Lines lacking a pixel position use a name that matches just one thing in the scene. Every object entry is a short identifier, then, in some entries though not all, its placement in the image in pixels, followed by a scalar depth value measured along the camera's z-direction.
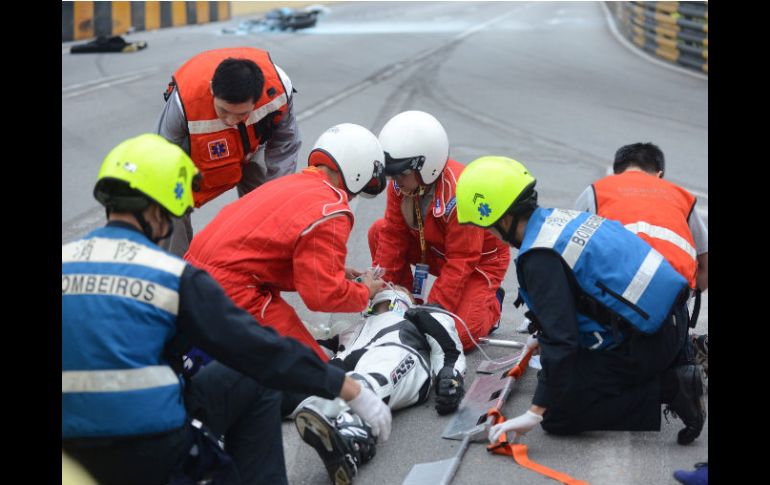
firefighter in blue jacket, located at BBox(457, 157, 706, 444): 4.13
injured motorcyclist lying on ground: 3.95
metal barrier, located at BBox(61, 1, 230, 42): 23.19
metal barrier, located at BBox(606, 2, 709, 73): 19.67
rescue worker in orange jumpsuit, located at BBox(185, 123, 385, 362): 4.65
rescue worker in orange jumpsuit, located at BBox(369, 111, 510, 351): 5.71
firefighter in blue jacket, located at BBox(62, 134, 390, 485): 3.09
